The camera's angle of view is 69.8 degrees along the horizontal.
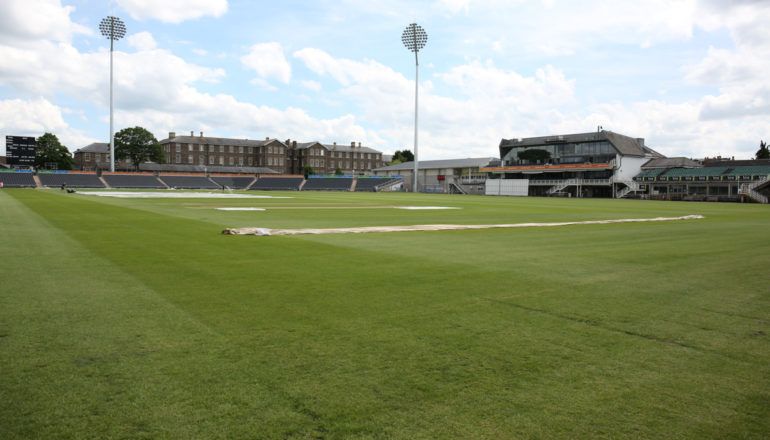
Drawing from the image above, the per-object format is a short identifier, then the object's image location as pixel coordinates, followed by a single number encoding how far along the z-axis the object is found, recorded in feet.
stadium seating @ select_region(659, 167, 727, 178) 261.65
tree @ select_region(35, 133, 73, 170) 415.44
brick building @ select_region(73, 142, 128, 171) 474.49
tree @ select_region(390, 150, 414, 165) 557.74
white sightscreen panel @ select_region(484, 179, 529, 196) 329.31
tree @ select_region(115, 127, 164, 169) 415.64
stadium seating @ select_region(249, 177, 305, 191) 351.25
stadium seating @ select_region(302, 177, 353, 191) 356.79
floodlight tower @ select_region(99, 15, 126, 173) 284.20
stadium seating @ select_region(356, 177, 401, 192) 357.41
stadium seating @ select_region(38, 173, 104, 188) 298.97
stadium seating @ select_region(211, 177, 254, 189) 348.38
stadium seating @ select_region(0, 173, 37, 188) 285.43
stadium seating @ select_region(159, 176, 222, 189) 333.21
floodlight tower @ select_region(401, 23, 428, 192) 296.51
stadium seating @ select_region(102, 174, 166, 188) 308.81
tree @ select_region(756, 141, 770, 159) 354.95
